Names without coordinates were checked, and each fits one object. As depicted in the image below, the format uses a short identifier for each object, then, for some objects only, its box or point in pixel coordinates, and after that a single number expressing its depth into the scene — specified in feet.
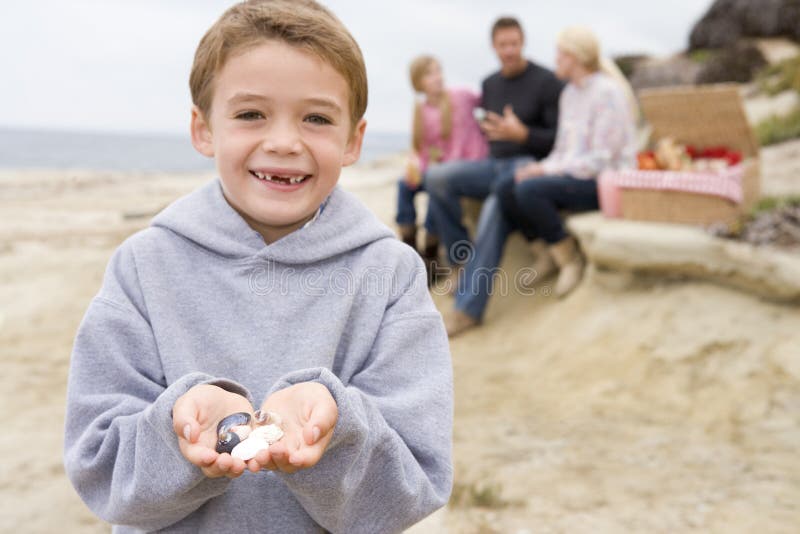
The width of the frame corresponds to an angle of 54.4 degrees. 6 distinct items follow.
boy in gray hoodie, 4.39
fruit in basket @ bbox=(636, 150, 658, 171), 17.51
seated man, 19.15
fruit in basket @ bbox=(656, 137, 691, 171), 17.42
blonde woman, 17.70
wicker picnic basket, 16.47
